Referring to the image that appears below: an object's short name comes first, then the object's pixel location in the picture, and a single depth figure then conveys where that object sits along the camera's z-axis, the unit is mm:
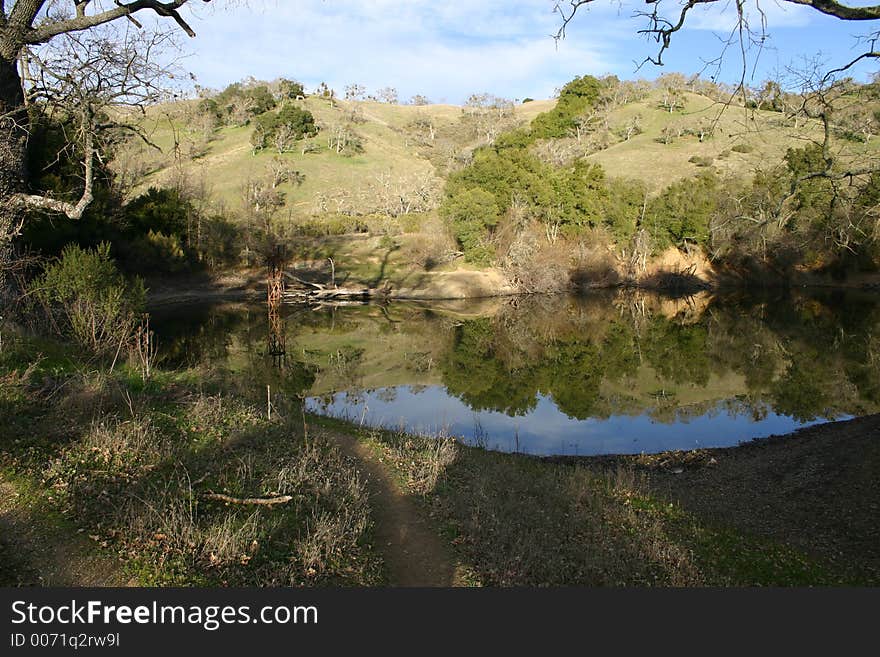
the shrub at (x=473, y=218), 40294
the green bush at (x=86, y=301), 11609
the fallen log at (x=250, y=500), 6062
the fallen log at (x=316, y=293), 37281
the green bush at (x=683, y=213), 41562
